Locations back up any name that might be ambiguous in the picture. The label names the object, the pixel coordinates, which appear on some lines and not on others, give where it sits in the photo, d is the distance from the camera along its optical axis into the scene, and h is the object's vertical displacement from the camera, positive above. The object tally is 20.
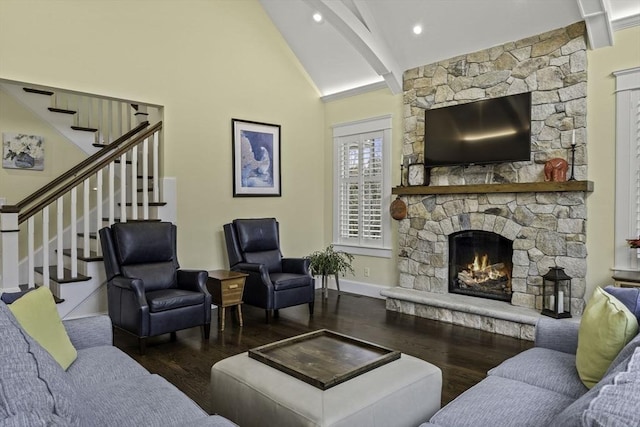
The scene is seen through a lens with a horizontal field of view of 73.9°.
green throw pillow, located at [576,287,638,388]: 1.81 -0.56
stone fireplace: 4.14 +0.04
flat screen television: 4.42 +0.84
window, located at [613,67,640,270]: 3.85 +0.40
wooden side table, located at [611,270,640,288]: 3.53 -0.59
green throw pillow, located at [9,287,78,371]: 1.99 -0.56
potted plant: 5.75 -0.78
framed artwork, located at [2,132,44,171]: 5.04 +0.67
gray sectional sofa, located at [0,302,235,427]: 1.10 -0.77
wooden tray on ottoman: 2.08 -0.83
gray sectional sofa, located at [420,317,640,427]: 0.93 -0.79
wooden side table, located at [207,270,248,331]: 4.39 -0.87
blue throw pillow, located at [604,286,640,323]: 1.95 -0.43
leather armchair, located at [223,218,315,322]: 4.62 -0.70
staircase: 3.92 -0.03
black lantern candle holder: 3.96 -0.82
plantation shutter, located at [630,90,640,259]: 3.84 +0.47
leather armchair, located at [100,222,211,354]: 3.67 -0.73
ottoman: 1.82 -0.87
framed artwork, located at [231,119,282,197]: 5.59 +0.66
